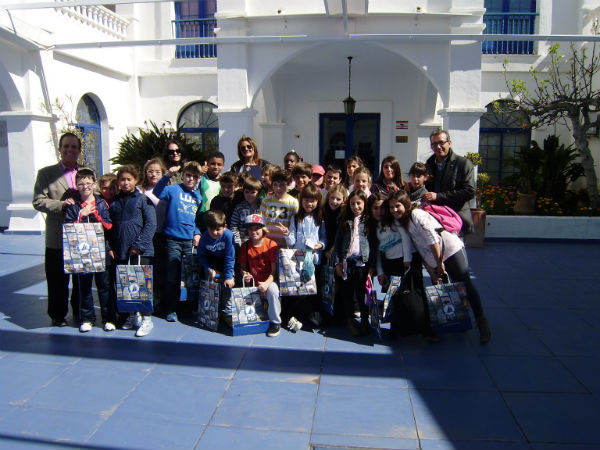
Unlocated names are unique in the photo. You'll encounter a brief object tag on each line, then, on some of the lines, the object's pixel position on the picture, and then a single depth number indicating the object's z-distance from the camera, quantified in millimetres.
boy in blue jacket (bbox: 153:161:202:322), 4590
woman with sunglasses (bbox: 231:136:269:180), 5422
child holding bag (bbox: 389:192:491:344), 3979
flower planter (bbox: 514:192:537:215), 9234
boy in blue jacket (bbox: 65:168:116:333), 4258
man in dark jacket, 4320
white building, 8422
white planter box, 8680
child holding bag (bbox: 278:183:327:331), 4316
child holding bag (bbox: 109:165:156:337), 4340
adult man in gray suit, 4324
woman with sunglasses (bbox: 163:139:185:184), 5082
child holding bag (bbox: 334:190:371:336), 4246
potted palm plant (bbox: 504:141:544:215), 9273
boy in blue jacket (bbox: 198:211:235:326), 4312
